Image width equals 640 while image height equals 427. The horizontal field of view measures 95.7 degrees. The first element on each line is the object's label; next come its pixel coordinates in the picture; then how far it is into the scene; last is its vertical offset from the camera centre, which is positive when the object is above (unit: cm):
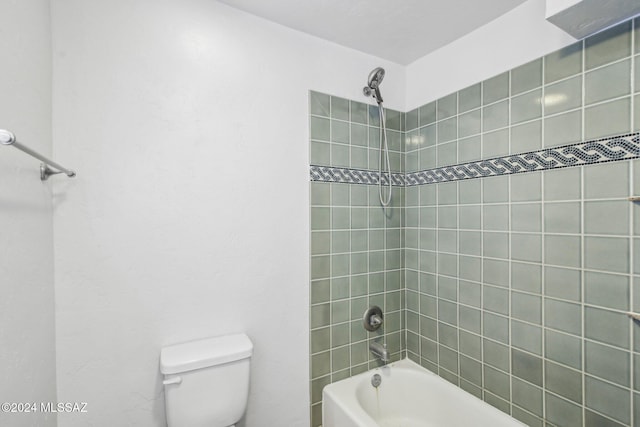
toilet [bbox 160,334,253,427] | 120 -72
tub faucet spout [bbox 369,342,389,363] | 176 -87
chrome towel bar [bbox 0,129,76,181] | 59 +16
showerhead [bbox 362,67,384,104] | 166 +76
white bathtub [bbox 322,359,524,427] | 149 -108
